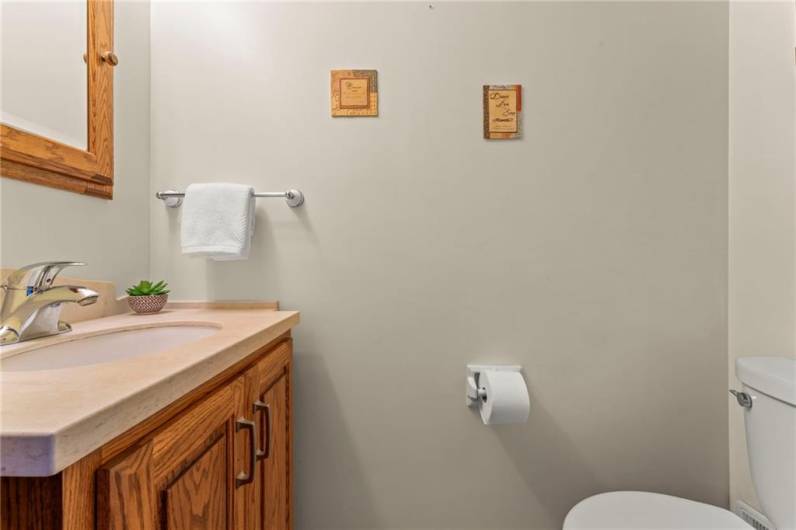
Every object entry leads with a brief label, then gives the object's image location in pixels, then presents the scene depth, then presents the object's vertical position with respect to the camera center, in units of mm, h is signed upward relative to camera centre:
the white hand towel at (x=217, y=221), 1104 +128
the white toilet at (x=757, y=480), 846 -526
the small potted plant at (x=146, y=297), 1049 -100
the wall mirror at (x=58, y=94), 800 +419
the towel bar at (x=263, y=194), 1167 +216
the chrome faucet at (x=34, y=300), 708 -74
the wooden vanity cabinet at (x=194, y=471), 365 -284
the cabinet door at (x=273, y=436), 819 -433
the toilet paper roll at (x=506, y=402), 1023 -394
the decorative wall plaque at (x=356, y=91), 1182 +558
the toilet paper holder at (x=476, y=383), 1120 -380
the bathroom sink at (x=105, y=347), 671 -185
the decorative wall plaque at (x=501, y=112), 1173 +486
